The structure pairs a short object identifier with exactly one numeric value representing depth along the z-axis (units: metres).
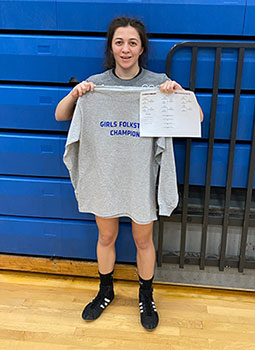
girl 1.48
